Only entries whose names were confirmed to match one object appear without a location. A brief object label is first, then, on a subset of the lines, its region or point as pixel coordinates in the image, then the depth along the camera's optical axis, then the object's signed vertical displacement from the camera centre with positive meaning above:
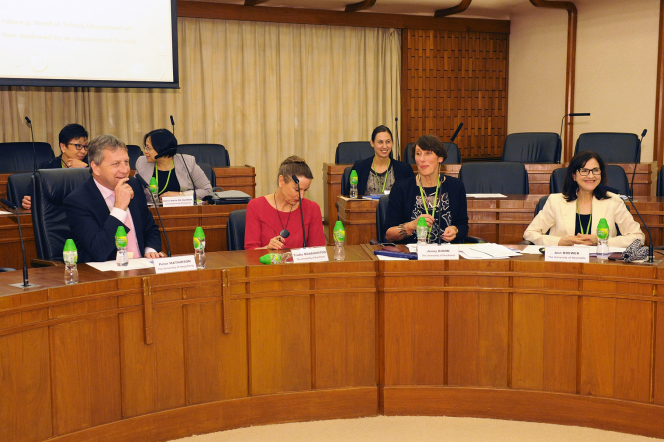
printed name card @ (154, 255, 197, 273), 2.65 -0.42
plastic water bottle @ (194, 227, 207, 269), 2.80 -0.39
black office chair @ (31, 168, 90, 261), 3.20 -0.24
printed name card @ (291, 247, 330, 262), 2.87 -0.42
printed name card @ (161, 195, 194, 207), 4.38 -0.28
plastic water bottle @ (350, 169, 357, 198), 5.26 -0.20
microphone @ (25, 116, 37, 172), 6.06 +0.05
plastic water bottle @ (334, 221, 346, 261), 3.01 -0.37
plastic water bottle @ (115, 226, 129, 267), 2.76 -0.36
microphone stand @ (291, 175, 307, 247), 3.24 -0.19
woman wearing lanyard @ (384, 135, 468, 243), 3.79 -0.26
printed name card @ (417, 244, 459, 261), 2.91 -0.41
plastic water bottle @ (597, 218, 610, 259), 3.00 -0.38
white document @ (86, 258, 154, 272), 2.73 -0.44
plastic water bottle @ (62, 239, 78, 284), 2.50 -0.39
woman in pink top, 3.31 -0.30
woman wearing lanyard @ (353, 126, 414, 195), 5.34 -0.09
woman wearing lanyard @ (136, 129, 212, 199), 4.84 -0.07
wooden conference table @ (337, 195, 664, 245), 4.65 -0.42
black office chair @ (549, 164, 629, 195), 4.88 -0.17
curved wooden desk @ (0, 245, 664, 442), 2.60 -0.78
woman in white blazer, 3.47 -0.29
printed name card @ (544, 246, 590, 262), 2.83 -0.41
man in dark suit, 2.96 -0.20
